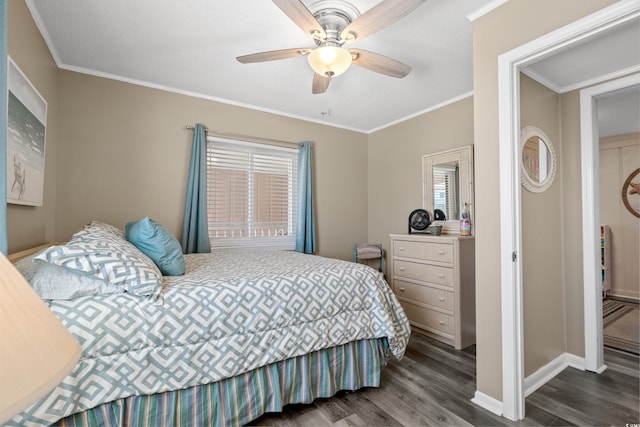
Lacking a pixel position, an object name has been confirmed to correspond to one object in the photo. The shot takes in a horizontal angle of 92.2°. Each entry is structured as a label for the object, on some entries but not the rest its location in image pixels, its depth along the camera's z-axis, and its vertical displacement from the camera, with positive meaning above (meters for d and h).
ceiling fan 1.63 +1.12
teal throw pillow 1.89 -0.16
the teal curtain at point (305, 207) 3.91 +0.19
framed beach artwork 1.66 +0.49
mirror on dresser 3.33 +0.43
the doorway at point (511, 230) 1.79 -0.04
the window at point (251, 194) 3.49 +0.33
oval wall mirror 2.17 +0.47
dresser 2.89 -0.64
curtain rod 3.40 +0.98
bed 1.33 -0.61
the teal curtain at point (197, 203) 3.18 +0.18
